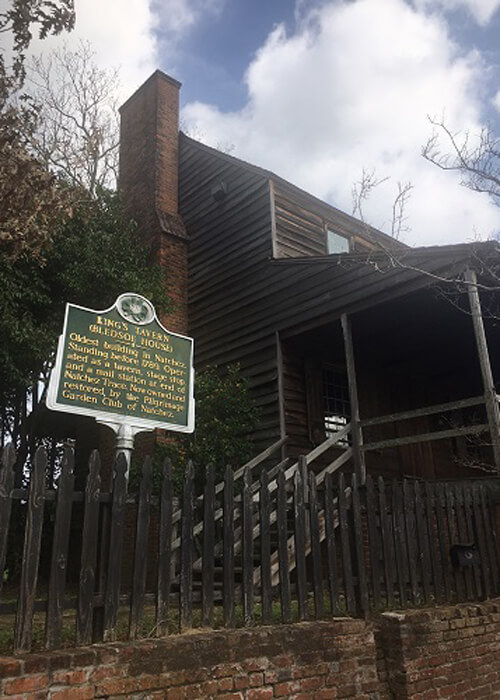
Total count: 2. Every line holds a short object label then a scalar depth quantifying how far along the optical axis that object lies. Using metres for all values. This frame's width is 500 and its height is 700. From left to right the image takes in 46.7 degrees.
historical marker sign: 5.53
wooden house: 9.63
